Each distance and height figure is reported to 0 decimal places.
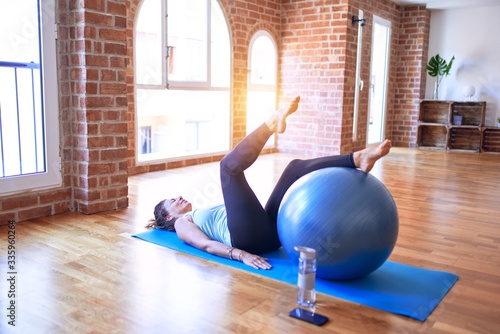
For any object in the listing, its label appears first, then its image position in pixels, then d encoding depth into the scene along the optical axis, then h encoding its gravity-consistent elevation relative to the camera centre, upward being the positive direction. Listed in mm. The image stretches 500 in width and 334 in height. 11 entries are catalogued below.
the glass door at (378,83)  8484 +325
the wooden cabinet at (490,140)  8164 -608
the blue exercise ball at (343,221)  2156 -538
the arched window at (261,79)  6871 +292
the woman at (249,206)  2521 -561
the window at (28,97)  3236 -21
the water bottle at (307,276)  2010 -728
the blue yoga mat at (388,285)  2121 -873
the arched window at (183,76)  5336 +244
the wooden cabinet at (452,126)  8258 -387
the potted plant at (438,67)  8398 +615
